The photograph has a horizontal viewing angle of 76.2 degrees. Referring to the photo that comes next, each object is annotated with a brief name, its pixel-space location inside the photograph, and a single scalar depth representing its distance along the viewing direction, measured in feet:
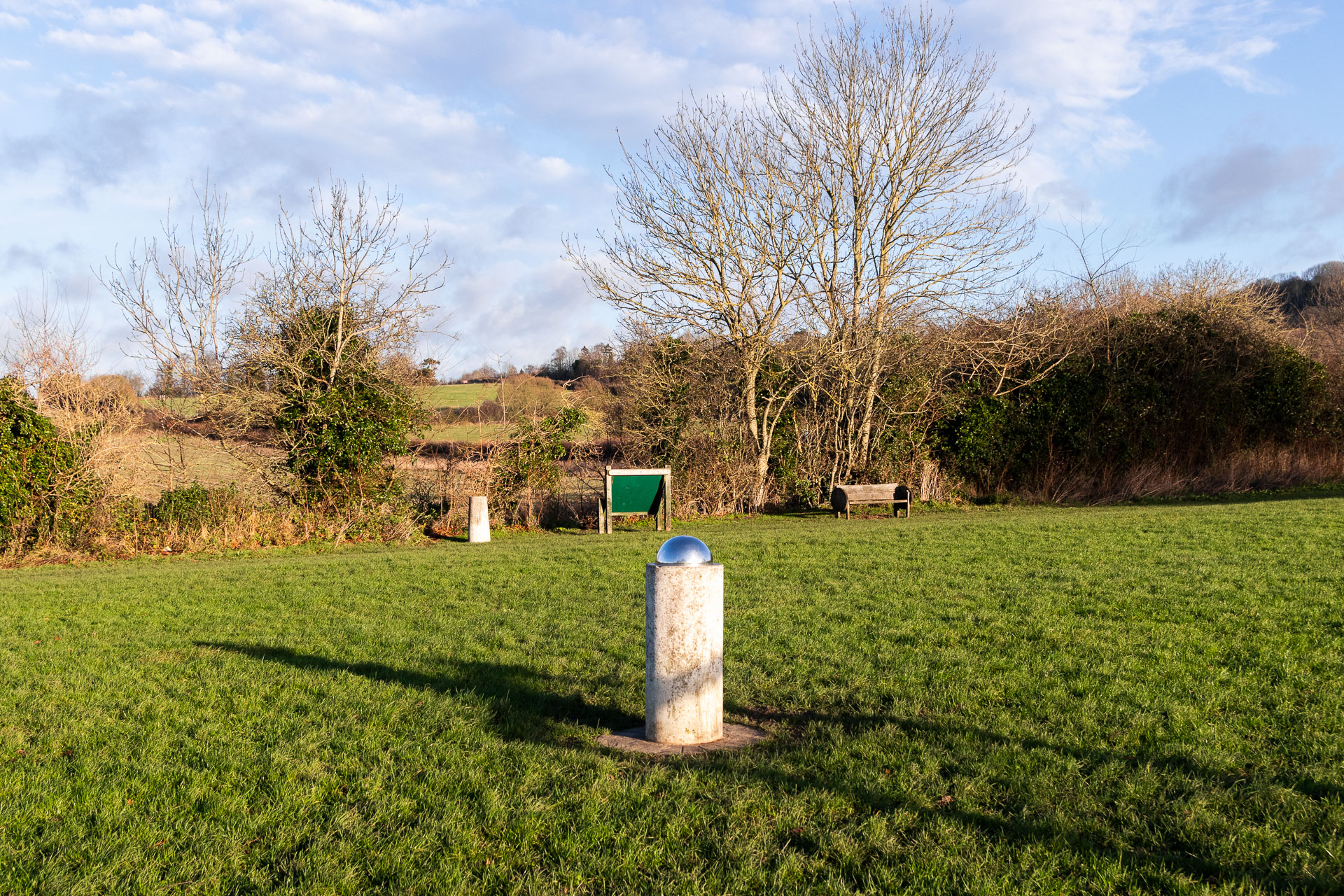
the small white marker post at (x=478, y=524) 46.75
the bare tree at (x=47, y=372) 41.16
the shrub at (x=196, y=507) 43.68
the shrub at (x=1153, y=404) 64.90
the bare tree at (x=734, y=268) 58.49
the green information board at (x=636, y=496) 49.56
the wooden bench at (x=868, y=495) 54.75
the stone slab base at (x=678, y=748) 14.48
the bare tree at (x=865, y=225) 60.03
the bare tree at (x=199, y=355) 47.57
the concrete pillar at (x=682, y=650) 14.74
